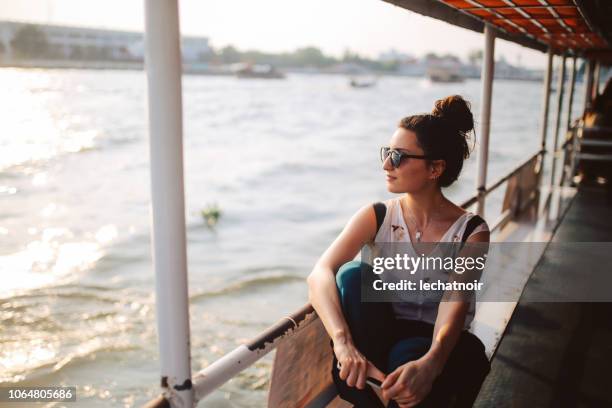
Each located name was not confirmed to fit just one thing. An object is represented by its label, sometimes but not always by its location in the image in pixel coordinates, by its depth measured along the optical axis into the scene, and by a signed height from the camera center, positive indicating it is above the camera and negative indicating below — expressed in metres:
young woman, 1.81 -0.73
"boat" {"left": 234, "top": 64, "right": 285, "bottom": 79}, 101.75 +1.52
